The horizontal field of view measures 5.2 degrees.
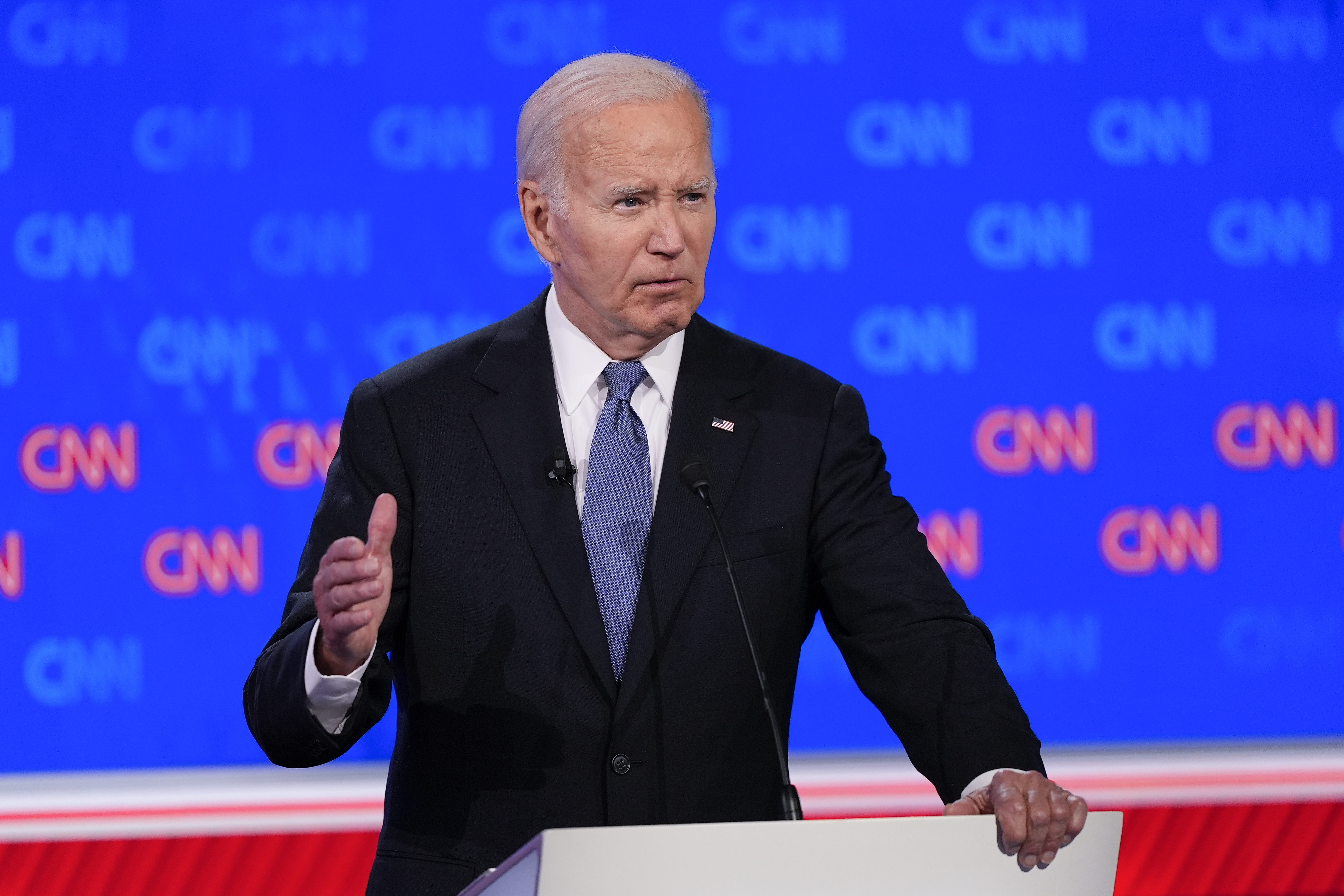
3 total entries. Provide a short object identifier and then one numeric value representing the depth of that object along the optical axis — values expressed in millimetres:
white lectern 12882
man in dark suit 13317
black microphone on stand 13157
